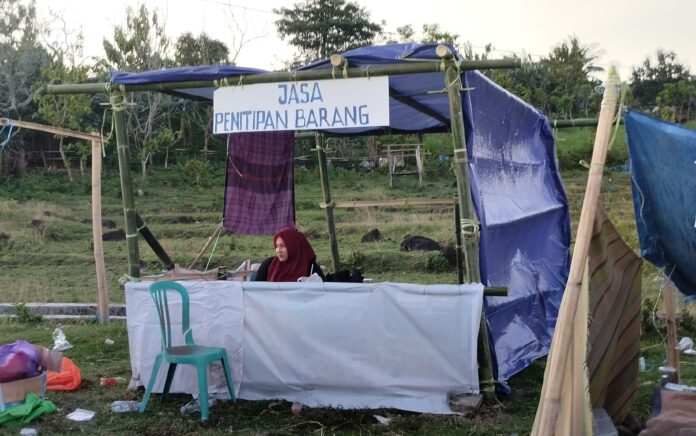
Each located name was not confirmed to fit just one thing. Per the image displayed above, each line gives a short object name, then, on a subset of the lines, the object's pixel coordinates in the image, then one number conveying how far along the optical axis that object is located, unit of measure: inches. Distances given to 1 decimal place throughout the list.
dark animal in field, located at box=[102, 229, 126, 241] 682.2
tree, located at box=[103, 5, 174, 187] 909.2
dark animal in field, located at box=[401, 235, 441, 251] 566.3
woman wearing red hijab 261.7
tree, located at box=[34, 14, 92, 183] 899.9
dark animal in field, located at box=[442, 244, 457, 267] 506.9
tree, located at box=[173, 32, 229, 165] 1045.2
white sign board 215.2
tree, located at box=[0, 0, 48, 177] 995.8
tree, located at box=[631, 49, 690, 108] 1393.9
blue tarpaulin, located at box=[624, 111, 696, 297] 182.4
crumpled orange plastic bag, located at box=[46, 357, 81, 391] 240.1
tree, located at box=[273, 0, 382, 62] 1205.1
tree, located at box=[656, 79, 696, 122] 1117.1
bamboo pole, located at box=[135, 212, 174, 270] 256.2
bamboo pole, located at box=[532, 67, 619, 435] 124.0
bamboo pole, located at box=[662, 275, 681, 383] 211.9
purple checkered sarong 297.6
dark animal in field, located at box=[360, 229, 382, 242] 627.8
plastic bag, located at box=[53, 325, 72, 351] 292.8
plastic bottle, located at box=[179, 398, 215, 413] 214.7
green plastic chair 204.8
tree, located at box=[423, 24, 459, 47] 915.4
